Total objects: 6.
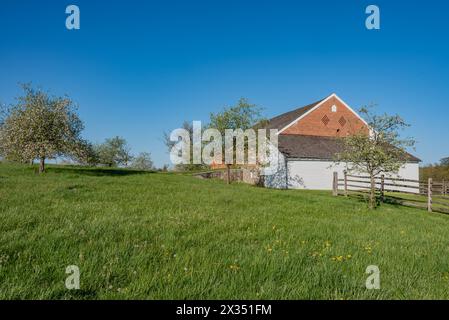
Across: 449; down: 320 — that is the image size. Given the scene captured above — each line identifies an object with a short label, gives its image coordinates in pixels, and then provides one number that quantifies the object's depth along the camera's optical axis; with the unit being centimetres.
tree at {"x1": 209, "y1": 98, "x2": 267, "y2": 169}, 2575
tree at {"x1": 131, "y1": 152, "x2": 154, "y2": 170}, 7381
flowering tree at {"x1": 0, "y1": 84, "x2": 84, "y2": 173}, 1991
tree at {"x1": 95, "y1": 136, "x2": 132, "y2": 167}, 6462
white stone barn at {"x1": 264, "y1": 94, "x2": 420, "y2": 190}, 2938
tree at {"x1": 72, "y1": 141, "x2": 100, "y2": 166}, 2120
